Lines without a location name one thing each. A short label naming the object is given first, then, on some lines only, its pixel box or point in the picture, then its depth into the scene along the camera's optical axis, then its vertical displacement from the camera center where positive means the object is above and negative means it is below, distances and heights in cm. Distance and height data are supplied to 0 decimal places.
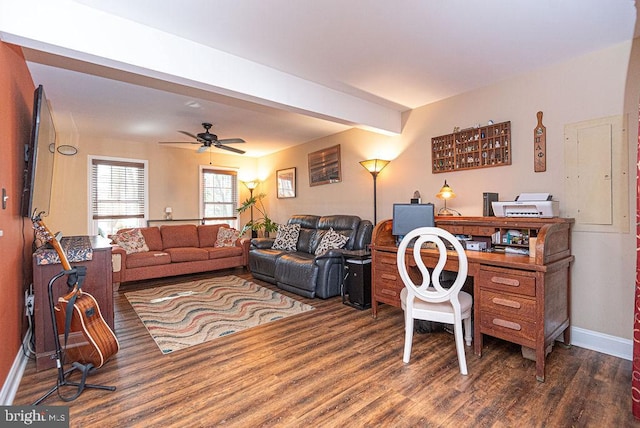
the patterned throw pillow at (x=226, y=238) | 579 -43
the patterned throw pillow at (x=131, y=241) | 496 -41
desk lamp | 339 +21
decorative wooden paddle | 285 +61
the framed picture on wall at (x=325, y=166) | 506 +82
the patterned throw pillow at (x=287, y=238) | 500 -38
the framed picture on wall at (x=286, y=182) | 609 +65
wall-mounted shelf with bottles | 311 +70
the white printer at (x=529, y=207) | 253 +6
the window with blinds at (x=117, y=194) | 543 +38
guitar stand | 195 -104
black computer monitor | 307 -3
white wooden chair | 219 -63
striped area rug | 291 -107
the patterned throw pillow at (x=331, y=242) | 422 -38
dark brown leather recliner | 392 -61
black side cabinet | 356 -76
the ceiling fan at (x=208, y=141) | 437 +105
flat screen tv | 219 +42
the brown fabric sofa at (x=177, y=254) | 470 -64
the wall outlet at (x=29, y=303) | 239 -67
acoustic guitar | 204 -77
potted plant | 630 -7
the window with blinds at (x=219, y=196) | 659 +41
